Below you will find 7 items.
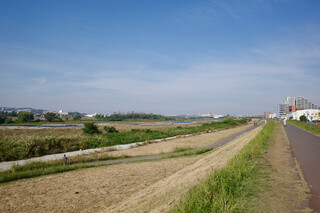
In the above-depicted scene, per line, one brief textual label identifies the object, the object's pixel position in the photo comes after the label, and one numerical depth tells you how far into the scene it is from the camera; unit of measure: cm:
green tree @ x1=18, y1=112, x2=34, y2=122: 10858
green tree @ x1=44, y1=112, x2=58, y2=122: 12368
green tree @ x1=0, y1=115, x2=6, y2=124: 9611
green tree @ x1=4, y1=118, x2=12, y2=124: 9611
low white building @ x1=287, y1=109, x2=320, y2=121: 10726
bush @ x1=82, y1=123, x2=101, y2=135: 4178
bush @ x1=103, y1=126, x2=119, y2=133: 4788
